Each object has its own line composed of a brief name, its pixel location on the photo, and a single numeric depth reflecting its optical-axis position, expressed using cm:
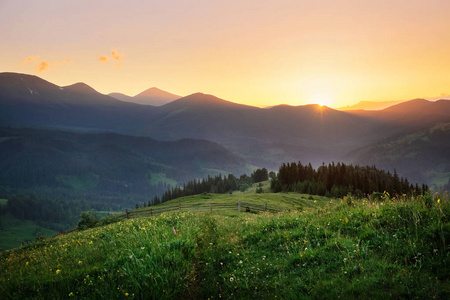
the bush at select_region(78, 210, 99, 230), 4831
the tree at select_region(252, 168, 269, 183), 18488
